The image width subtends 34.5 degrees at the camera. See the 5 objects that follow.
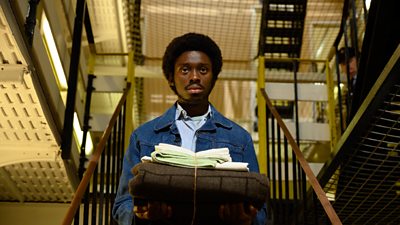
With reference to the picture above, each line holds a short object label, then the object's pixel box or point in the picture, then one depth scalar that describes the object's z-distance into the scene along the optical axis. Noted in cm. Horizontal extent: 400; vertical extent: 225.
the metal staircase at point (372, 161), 371
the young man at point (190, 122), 250
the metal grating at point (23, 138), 344
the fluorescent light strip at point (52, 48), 456
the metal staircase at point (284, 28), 722
